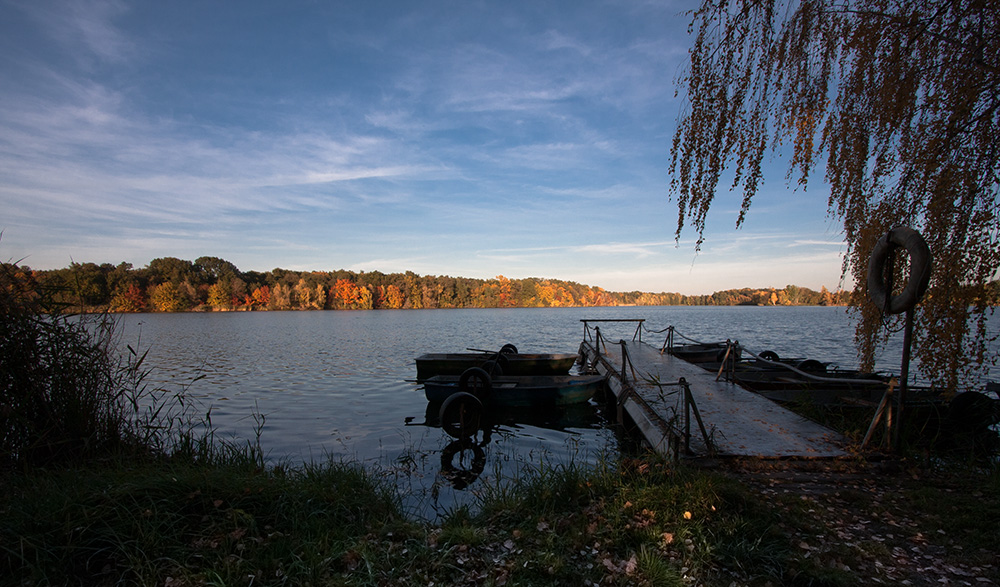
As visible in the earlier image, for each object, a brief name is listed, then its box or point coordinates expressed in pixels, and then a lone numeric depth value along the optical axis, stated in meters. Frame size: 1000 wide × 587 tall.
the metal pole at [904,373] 5.34
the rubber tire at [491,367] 14.95
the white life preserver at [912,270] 4.72
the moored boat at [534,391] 13.20
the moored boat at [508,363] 18.05
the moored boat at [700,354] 18.94
